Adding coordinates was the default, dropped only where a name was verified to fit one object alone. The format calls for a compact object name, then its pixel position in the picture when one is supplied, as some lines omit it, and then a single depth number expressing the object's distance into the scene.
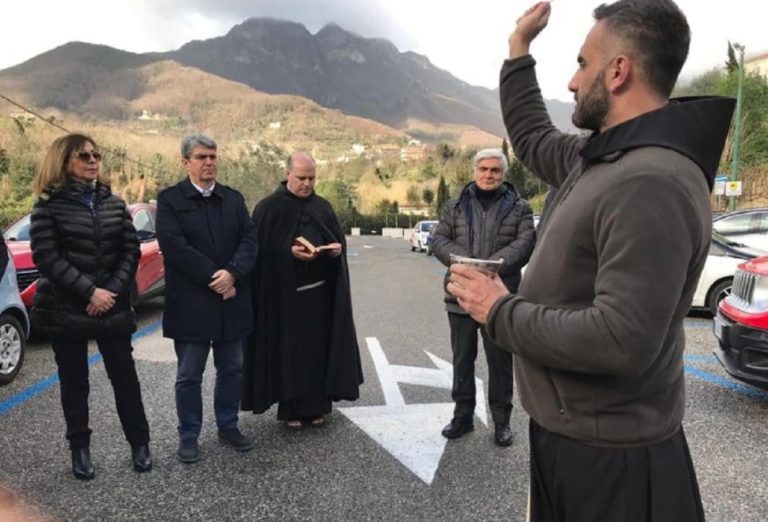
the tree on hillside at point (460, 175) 78.75
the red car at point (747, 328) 4.40
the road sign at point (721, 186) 23.03
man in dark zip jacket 4.04
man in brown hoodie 1.29
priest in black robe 4.33
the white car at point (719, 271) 8.55
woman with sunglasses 3.52
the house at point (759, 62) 78.83
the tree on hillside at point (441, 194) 70.11
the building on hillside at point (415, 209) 77.02
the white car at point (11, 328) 5.31
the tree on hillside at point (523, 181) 55.12
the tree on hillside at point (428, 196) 82.88
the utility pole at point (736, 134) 22.72
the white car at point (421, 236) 27.41
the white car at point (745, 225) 11.48
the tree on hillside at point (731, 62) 51.34
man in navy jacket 3.83
